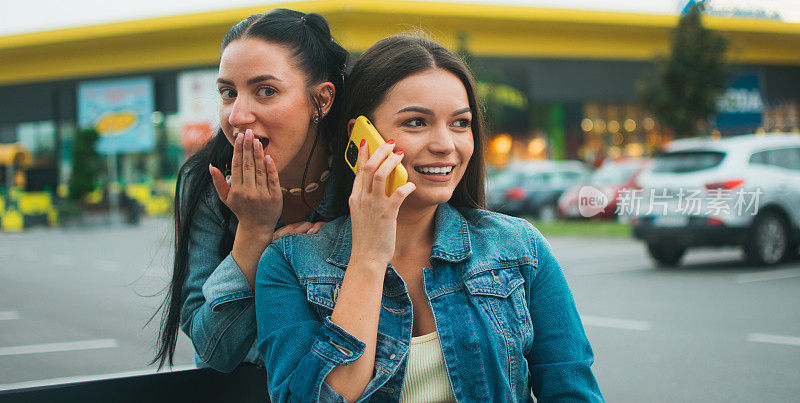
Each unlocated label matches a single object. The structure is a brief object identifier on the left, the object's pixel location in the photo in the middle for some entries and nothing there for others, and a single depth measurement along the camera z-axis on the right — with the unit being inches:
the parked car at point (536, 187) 713.6
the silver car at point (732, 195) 327.3
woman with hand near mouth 63.8
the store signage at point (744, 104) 772.4
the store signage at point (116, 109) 874.1
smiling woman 57.4
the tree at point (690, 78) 570.6
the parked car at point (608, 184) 581.8
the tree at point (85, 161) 765.9
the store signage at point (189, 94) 817.1
